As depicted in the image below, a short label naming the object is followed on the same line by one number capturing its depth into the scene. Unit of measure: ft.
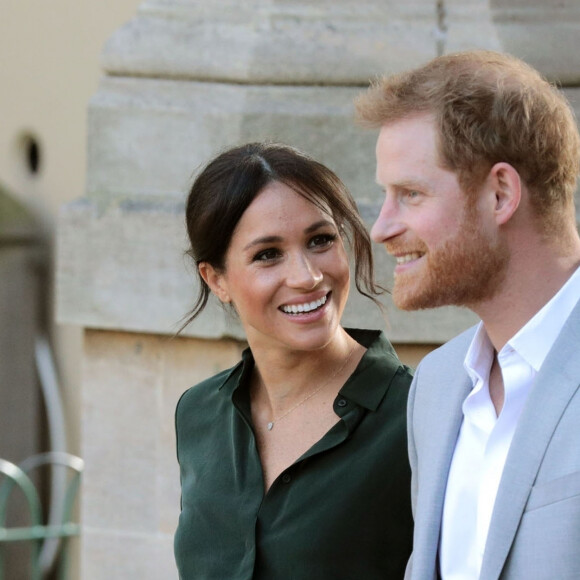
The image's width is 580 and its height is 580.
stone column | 25.73
